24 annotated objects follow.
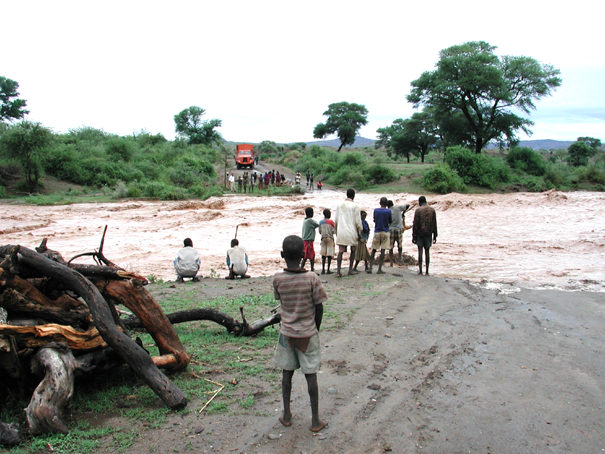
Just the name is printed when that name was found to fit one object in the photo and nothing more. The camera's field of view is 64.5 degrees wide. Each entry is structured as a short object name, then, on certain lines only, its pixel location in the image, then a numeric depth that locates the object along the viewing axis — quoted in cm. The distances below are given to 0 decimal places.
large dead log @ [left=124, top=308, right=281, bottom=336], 565
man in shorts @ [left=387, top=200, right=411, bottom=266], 1134
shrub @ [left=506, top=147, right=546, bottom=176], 3866
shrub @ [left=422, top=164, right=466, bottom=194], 3328
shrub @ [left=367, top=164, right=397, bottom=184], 3791
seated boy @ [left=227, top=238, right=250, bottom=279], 1027
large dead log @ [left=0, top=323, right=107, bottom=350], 378
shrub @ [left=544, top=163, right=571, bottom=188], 3715
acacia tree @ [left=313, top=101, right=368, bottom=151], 7619
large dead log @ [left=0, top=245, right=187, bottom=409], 400
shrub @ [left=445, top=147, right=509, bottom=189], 3519
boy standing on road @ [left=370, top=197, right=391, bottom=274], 1035
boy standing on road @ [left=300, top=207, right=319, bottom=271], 1012
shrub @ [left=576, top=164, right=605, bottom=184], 3644
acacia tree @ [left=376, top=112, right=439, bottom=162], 5225
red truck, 4966
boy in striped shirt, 374
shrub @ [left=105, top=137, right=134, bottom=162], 4191
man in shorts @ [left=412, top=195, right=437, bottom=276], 1010
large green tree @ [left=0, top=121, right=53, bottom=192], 3072
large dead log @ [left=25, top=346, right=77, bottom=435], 348
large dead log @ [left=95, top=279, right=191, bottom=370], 459
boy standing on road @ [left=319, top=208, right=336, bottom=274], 1040
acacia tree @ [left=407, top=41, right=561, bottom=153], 3859
